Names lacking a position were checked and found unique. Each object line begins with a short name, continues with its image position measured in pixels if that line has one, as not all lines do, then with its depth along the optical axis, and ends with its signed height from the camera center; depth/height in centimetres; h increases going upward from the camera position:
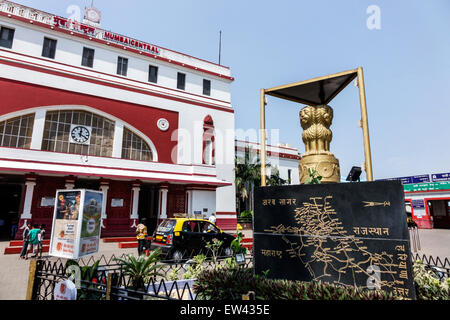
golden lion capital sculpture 483 +125
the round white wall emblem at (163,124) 1955 +621
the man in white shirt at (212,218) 1788 -68
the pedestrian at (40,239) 1008 -128
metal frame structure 420 +234
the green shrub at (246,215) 2492 -63
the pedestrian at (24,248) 989 -158
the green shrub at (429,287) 380 -118
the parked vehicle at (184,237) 977 -114
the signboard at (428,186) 2891 +273
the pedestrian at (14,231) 1354 -130
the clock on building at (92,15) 2044 +1506
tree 2566 +320
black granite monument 360 -39
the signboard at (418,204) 3062 +72
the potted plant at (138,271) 509 -127
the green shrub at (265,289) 345 -116
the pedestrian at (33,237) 995 -117
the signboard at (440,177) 3062 +398
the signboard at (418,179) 3256 +395
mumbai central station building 1480 +558
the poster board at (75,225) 588 -42
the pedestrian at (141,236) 1103 -121
